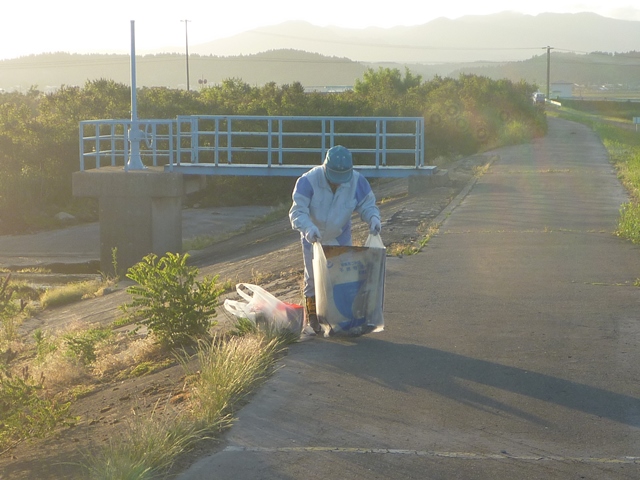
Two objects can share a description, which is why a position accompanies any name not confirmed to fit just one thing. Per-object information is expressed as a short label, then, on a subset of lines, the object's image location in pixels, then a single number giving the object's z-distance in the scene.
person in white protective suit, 7.14
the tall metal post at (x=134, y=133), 21.39
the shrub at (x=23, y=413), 5.88
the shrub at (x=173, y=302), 8.04
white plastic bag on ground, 7.34
